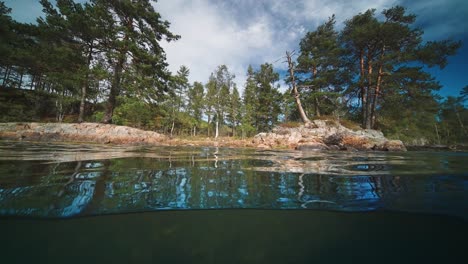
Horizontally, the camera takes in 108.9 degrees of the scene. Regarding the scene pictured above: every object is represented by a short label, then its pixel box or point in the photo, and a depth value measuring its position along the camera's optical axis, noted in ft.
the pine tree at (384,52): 39.52
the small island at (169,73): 36.60
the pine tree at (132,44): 38.65
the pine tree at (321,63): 51.41
